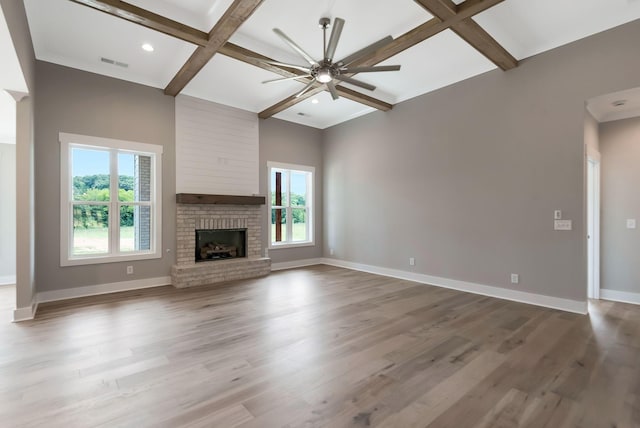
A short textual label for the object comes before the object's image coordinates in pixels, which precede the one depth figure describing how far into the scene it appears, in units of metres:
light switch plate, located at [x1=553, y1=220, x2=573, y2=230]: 3.83
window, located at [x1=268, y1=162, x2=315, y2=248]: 6.86
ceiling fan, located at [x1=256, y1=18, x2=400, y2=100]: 2.98
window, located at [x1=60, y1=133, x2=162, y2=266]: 4.49
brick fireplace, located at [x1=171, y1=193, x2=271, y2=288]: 5.25
